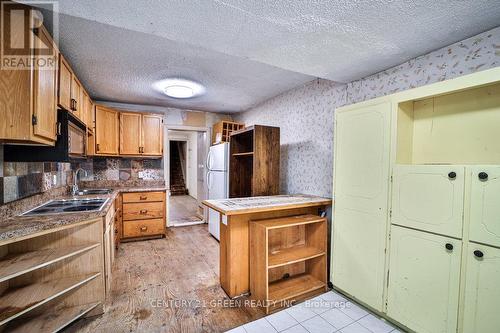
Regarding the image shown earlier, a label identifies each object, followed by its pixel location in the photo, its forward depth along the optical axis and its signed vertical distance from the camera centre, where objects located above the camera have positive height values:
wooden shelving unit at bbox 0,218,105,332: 1.45 -0.95
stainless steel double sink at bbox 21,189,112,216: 1.82 -0.46
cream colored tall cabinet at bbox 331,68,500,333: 1.30 -0.31
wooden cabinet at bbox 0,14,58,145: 1.26 +0.35
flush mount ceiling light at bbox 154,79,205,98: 2.80 +0.99
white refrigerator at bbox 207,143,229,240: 3.42 -0.27
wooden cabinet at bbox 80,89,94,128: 2.67 +0.64
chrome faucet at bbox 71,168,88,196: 2.96 -0.40
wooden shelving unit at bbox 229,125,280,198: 2.83 +0.02
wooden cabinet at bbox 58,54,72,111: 1.82 +0.66
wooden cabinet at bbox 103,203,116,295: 1.97 -0.88
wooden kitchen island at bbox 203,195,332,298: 2.09 -0.75
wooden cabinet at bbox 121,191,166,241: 3.45 -0.91
